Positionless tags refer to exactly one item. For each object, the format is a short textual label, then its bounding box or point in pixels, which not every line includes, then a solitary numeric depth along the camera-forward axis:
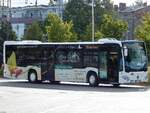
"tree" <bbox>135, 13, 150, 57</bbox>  42.52
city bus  32.06
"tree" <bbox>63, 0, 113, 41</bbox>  87.88
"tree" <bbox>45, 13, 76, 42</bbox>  57.44
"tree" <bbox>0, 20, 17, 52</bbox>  76.89
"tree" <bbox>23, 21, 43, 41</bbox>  78.69
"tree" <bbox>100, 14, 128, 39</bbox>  57.83
